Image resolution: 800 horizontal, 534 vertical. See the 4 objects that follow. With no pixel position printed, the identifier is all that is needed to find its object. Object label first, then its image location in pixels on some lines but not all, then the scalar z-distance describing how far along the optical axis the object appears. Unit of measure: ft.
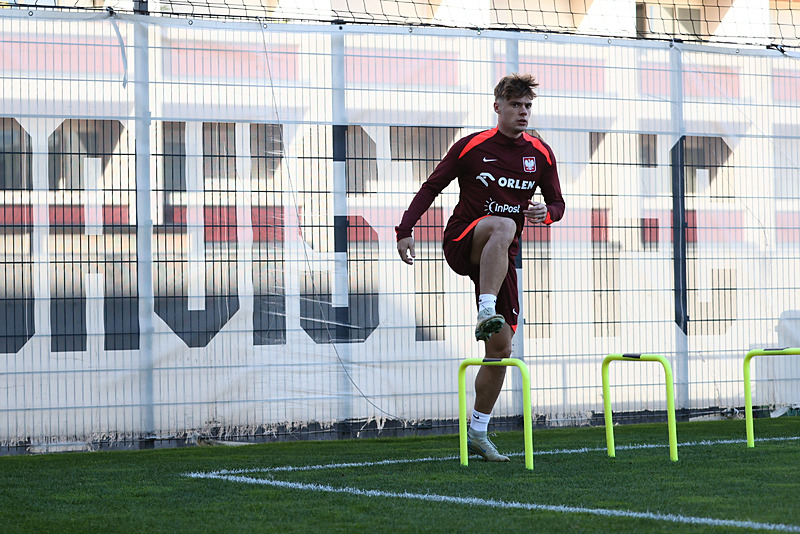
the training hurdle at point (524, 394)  28.66
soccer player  32.19
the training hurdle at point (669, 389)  29.96
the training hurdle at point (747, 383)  34.14
